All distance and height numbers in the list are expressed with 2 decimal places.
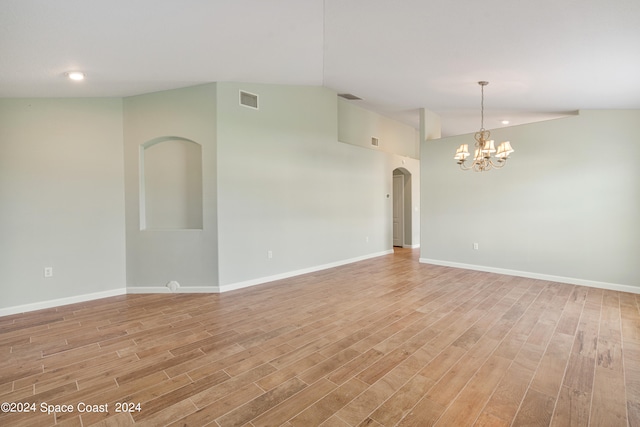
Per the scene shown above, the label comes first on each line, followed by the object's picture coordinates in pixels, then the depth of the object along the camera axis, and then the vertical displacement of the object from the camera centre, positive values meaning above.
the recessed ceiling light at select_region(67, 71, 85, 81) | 3.36 +1.55
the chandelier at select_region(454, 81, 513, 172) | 4.18 +0.78
